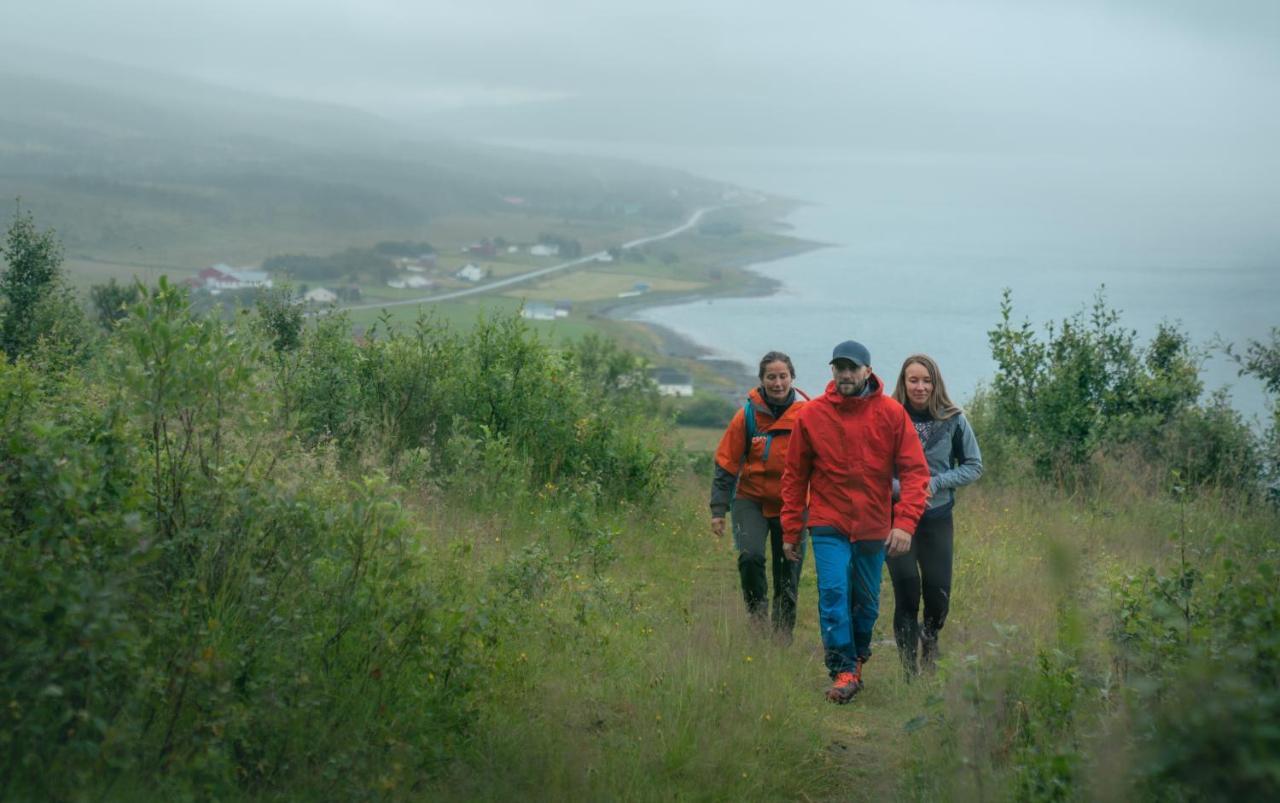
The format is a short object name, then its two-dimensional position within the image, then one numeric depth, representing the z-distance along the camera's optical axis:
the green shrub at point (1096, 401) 16.88
